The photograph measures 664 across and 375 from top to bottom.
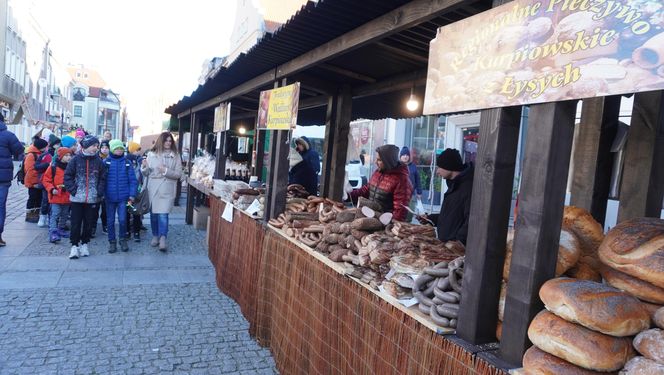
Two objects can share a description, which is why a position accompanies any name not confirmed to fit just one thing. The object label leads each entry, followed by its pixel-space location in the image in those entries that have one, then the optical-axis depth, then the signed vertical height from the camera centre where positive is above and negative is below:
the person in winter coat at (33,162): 8.88 -0.54
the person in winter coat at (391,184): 5.21 -0.20
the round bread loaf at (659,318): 1.64 -0.46
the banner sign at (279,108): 4.74 +0.53
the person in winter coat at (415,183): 10.43 -0.34
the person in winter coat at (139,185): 8.65 -0.82
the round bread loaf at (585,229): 2.22 -0.22
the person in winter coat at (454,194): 4.11 -0.20
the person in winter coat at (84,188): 6.80 -0.73
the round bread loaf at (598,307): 1.62 -0.44
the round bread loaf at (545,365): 1.63 -0.66
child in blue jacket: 7.52 -0.76
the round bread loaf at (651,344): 1.52 -0.52
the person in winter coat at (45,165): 8.73 -0.56
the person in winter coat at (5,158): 7.08 -0.41
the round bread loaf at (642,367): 1.48 -0.58
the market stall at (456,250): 1.85 -0.50
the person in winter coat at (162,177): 7.91 -0.54
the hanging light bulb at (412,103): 6.02 +0.85
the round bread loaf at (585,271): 2.12 -0.40
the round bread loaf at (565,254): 2.03 -0.32
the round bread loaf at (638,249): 1.75 -0.25
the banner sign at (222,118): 8.14 +0.60
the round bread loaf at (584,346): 1.60 -0.57
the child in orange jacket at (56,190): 7.82 -0.90
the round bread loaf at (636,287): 1.76 -0.39
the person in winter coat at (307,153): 7.54 +0.09
